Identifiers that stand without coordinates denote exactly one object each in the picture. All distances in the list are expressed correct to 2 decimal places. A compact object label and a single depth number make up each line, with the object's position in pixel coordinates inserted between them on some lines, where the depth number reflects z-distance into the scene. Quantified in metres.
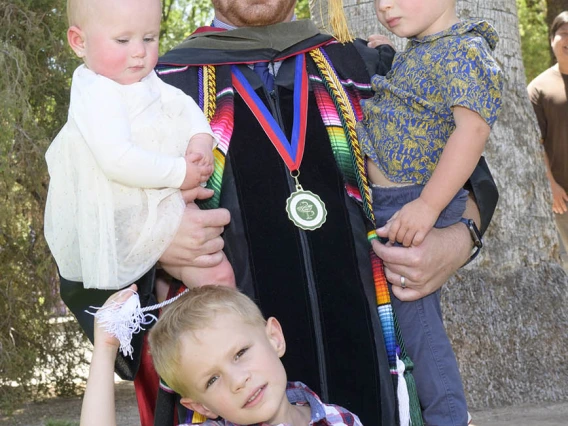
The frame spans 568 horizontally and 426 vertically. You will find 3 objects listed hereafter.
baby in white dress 2.88
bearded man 3.17
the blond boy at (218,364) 2.70
